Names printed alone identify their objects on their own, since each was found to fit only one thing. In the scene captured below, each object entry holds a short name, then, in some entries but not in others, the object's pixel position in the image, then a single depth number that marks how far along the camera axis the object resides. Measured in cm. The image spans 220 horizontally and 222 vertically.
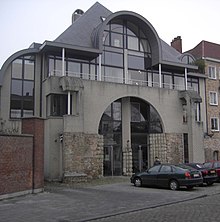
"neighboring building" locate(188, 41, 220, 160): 3312
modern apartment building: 2356
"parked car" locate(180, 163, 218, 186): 1873
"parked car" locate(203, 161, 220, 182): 2012
